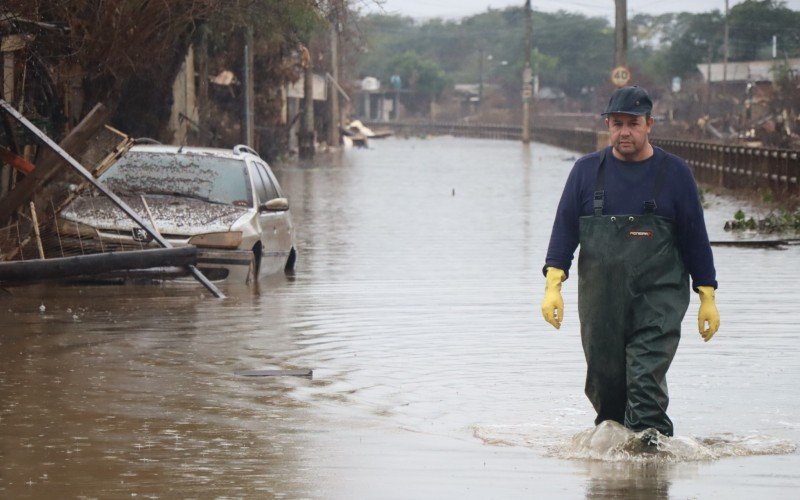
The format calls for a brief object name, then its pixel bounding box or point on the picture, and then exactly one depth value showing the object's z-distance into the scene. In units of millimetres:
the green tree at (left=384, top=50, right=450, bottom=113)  174750
